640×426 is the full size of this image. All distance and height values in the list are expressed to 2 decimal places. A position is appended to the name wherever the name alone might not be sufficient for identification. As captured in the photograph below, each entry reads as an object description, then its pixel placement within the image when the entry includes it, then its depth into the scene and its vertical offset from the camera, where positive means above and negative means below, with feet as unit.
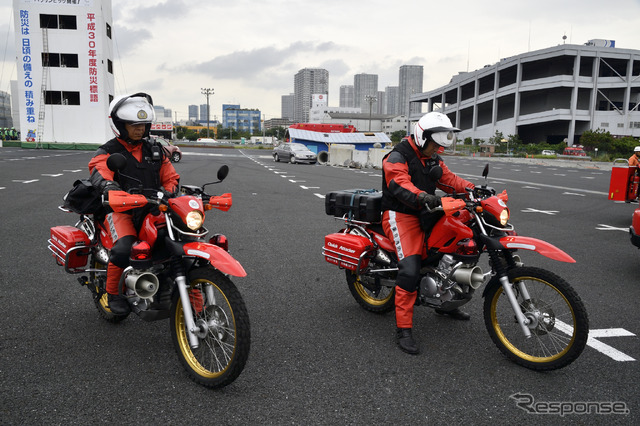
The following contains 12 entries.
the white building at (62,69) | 156.56 +21.35
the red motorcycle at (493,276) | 10.79 -3.25
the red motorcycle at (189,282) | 9.70 -3.08
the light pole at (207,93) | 342.97 +31.49
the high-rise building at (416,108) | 414.43 +29.62
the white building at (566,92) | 255.91 +29.27
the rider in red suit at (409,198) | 12.35 -1.39
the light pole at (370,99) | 303.25 +26.74
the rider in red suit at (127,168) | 11.39 -0.78
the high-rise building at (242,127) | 647.15 +15.65
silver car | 111.09 -3.19
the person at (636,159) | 39.49 -1.00
